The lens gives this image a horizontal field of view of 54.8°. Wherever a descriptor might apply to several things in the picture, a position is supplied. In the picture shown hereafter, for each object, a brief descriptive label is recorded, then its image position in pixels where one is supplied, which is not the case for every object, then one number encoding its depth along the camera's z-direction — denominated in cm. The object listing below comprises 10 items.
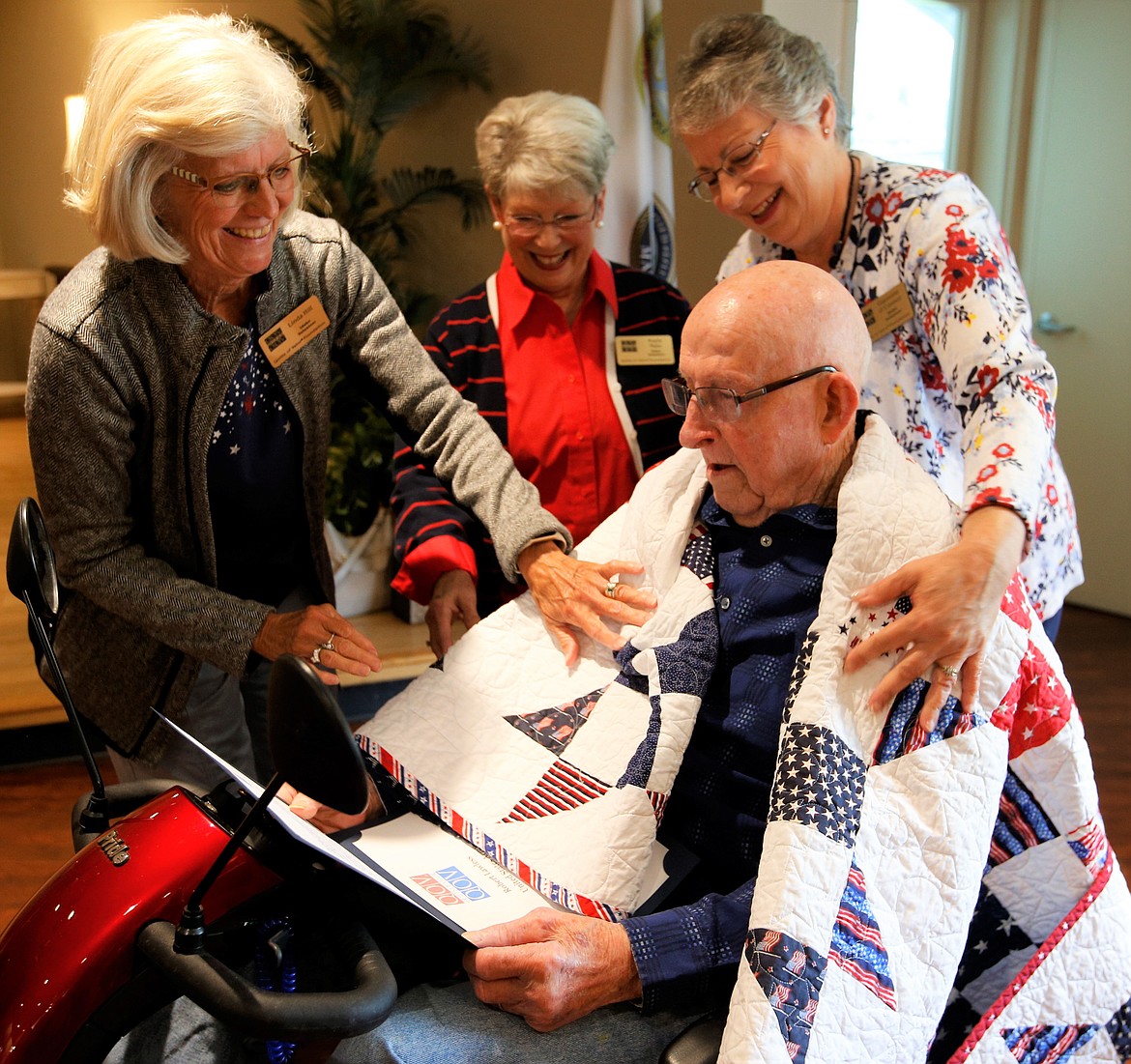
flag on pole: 298
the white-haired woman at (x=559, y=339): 227
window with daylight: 521
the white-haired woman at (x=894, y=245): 176
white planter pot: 459
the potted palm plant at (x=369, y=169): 462
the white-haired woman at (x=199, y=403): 159
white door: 479
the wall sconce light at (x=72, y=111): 358
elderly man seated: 131
